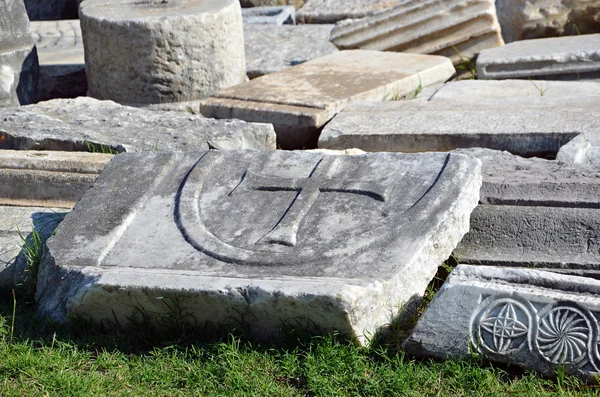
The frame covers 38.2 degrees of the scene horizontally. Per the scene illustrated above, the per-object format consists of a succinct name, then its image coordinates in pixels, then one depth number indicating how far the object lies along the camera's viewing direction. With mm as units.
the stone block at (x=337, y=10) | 7570
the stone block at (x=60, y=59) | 5773
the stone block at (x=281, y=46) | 5863
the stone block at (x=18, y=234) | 3121
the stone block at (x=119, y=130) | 3953
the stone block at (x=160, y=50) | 4875
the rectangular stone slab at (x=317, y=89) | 4543
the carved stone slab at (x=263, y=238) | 2506
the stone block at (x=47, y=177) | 3605
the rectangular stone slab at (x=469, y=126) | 3951
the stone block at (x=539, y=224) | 2859
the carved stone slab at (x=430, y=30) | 5656
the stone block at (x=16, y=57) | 5117
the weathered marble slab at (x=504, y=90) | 4590
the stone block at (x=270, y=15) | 7620
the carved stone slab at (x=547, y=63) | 5039
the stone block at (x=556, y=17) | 5703
